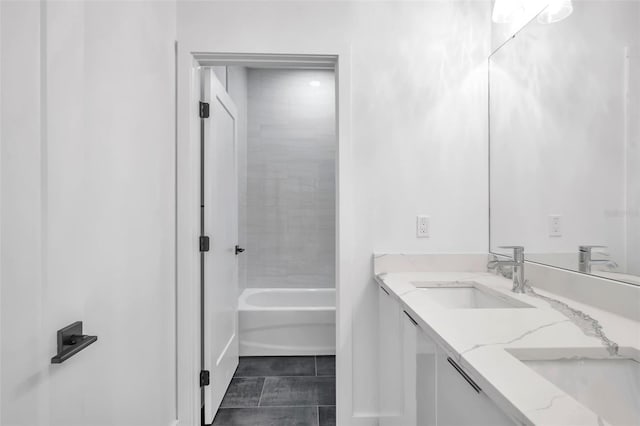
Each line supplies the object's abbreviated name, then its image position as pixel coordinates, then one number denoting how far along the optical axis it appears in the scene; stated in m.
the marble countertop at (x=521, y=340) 0.60
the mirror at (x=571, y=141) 1.11
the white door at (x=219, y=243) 1.93
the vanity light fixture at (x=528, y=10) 1.41
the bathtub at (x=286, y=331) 2.84
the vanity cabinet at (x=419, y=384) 0.82
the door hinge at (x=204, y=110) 1.91
